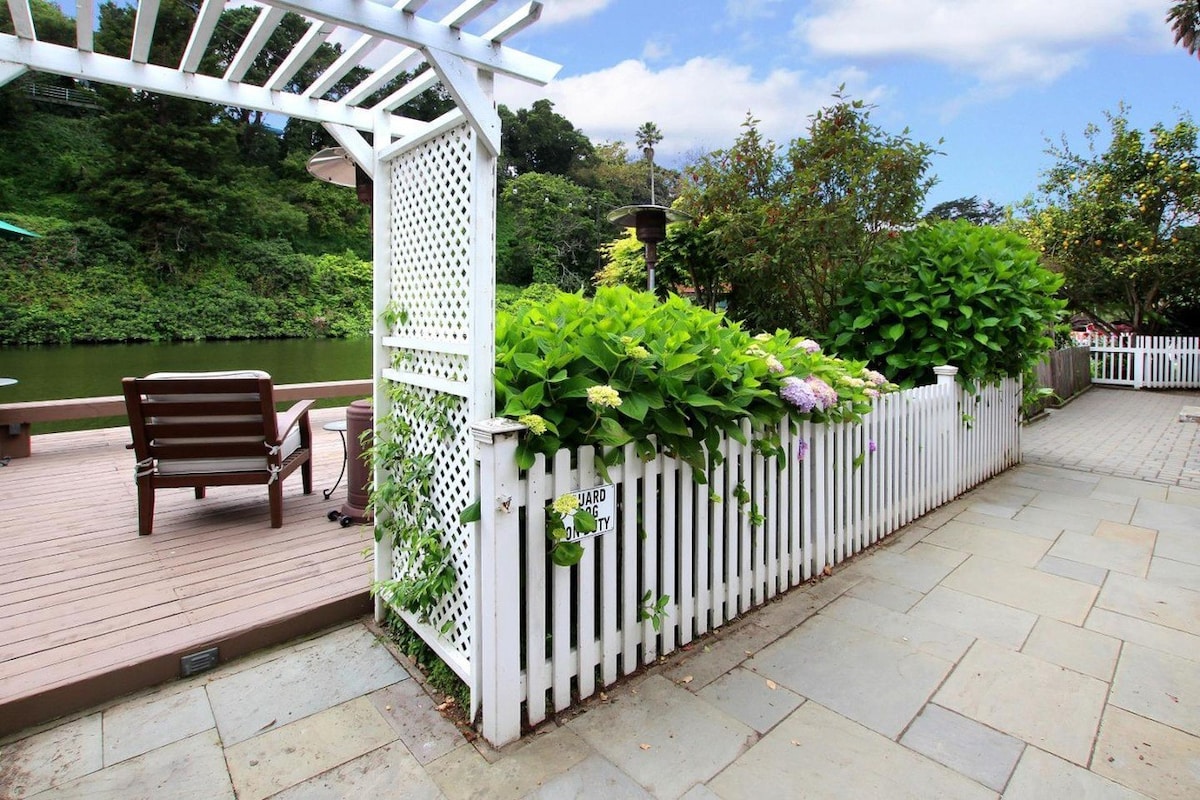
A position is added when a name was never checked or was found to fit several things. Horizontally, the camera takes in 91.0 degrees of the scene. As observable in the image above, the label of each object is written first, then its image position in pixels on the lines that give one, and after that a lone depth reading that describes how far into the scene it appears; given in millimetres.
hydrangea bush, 1843
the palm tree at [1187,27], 13648
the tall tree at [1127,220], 11484
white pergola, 1654
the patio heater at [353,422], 3098
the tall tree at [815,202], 4746
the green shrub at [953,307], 4363
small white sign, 1851
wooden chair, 2951
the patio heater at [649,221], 4609
